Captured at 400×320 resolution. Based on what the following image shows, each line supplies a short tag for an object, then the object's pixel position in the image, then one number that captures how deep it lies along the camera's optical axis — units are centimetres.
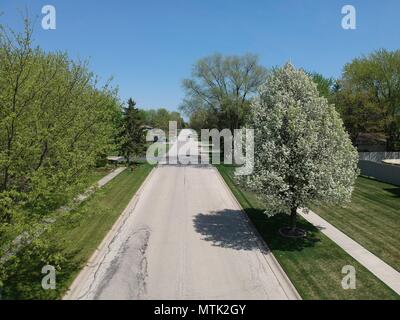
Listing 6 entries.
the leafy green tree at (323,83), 4642
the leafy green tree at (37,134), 1028
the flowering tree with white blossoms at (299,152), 1508
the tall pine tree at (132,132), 3934
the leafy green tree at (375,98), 4394
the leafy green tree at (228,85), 4481
